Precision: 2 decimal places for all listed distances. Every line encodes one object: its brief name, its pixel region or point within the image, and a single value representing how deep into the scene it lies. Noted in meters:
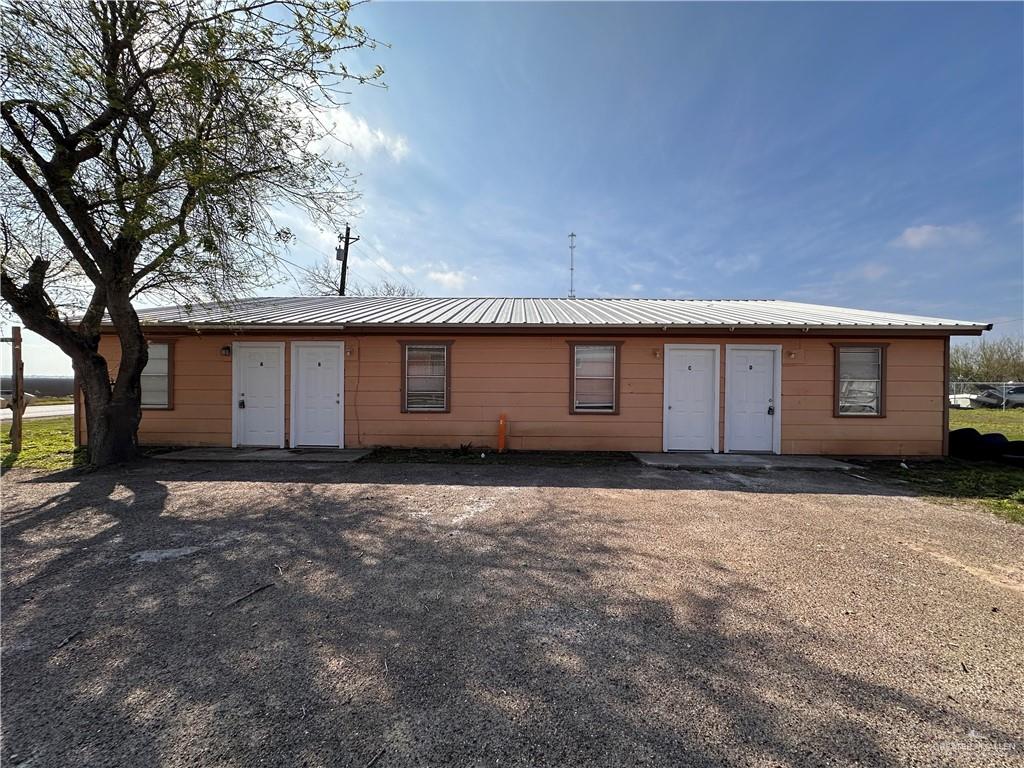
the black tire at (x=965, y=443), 7.98
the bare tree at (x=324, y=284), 21.06
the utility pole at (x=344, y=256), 19.85
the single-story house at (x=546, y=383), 8.17
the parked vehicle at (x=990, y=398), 19.12
